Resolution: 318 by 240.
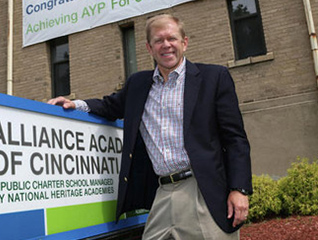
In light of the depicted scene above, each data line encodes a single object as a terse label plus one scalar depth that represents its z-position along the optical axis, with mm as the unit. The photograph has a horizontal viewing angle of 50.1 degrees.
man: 2061
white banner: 8836
